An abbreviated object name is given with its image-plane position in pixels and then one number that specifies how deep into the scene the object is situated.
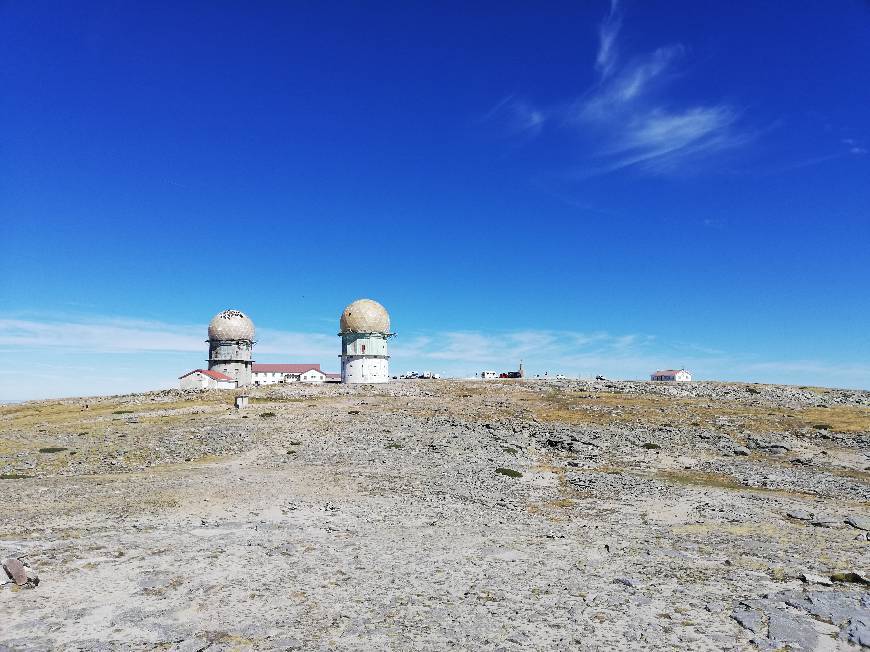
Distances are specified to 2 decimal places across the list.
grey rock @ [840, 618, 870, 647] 10.04
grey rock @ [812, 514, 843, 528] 18.56
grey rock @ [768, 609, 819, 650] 10.05
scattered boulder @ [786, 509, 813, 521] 19.75
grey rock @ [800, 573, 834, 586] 12.74
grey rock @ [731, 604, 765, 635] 10.66
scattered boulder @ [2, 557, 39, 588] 12.33
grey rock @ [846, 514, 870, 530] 18.30
